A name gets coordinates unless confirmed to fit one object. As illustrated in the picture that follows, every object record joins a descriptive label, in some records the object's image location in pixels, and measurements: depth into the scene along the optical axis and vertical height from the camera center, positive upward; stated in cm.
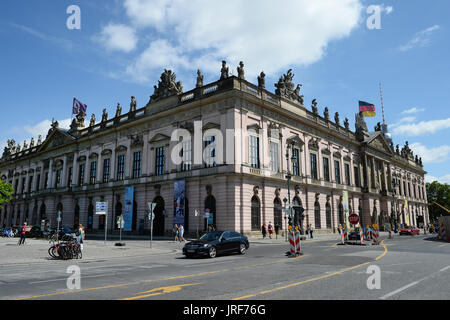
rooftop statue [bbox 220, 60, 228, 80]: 3316 +1451
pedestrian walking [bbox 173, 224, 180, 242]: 2960 -153
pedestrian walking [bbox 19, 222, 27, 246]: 2572 -140
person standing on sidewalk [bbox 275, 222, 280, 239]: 3254 -159
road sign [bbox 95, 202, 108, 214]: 2481 +63
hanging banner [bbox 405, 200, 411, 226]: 6803 -107
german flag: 5647 +1785
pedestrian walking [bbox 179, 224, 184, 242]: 2884 -150
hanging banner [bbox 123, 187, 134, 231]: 3856 +59
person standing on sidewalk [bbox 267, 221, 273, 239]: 3119 -148
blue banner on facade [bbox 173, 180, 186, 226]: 3284 +127
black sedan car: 1702 -165
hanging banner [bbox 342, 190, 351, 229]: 4656 +151
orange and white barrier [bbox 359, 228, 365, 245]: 2398 -175
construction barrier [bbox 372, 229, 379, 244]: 2461 -175
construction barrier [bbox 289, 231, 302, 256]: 1670 -149
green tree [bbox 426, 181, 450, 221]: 9981 +485
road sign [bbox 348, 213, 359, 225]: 2166 -43
